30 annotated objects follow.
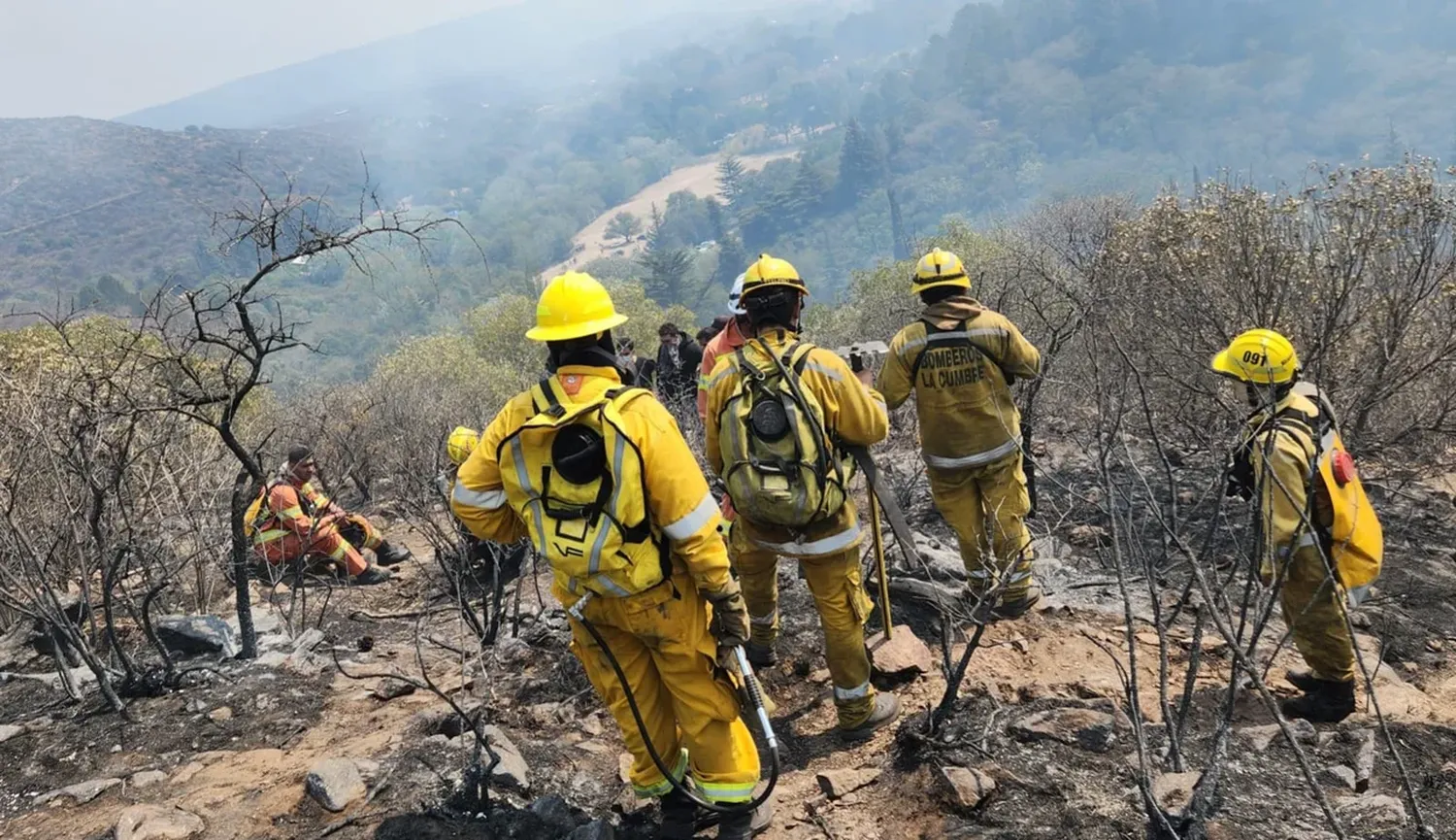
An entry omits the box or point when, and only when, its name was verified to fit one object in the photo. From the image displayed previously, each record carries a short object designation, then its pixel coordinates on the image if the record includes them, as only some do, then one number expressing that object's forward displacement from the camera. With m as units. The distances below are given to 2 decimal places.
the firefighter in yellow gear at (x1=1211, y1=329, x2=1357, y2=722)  3.29
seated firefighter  6.71
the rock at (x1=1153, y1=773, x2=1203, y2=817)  2.55
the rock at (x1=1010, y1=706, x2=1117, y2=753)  3.29
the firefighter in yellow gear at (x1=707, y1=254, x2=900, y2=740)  3.51
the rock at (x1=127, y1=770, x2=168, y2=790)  3.51
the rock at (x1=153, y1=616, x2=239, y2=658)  5.05
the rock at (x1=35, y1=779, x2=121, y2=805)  3.41
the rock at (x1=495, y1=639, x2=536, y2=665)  4.70
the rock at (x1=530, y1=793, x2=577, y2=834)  3.07
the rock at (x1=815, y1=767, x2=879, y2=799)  3.35
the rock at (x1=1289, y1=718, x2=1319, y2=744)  3.25
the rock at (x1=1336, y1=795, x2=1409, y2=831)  2.51
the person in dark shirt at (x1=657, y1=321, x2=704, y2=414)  9.07
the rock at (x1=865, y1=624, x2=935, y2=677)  4.30
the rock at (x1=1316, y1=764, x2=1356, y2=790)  2.99
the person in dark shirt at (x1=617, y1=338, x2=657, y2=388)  7.34
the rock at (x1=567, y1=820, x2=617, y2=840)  2.90
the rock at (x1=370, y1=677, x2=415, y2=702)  4.42
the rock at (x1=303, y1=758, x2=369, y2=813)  3.19
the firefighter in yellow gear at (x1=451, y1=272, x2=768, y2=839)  2.78
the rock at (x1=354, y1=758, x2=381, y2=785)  3.35
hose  2.98
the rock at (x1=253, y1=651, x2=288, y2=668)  4.79
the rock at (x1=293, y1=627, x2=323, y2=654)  5.19
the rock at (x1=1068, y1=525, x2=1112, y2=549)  6.29
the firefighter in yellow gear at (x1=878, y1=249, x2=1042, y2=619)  4.58
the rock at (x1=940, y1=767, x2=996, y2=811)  2.99
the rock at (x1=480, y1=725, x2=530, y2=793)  3.27
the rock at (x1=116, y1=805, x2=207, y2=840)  3.03
